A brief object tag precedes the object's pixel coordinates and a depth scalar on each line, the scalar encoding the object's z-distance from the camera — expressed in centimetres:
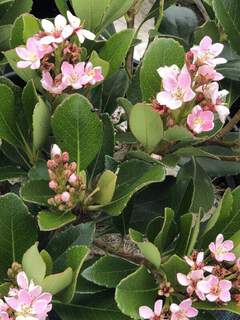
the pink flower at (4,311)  64
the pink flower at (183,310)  69
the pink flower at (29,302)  64
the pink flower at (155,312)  71
